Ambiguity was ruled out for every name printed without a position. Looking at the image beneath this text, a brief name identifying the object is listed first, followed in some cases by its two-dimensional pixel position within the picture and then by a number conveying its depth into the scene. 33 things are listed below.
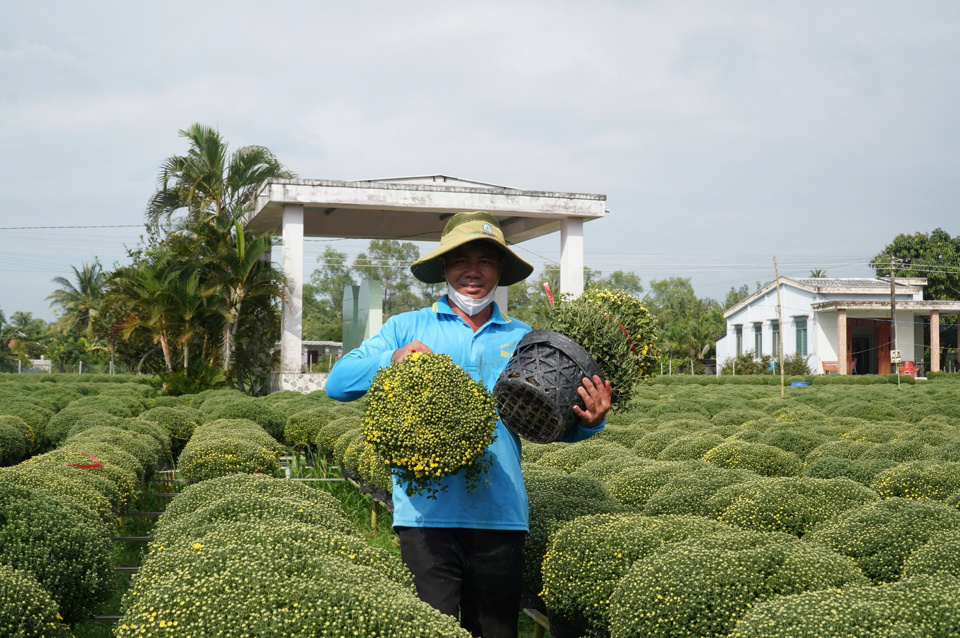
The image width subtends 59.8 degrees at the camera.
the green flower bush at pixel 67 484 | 5.86
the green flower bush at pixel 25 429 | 12.10
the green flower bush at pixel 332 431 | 12.02
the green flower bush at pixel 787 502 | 5.12
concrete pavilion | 23.27
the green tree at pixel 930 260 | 47.78
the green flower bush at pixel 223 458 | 8.48
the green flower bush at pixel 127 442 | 9.49
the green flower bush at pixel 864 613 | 2.92
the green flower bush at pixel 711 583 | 3.57
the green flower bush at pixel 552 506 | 5.18
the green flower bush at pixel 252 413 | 14.18
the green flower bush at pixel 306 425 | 13.50
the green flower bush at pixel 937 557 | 3.97
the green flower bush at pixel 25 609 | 3.57
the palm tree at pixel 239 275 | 23.31
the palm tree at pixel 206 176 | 25.14
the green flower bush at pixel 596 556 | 4.35
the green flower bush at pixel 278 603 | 2.67
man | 3.23
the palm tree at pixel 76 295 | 48.94
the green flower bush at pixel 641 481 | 6.35
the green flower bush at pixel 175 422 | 13.44
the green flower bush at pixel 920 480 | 5.80
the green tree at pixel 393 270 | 65.25
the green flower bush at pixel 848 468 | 6.85
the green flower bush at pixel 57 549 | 4.61
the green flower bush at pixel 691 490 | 5.69
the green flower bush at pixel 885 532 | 4.43
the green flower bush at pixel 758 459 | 7.43
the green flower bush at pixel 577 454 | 8.18
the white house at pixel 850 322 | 39.38
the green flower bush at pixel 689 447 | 8.52
